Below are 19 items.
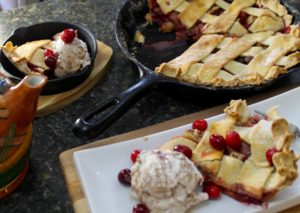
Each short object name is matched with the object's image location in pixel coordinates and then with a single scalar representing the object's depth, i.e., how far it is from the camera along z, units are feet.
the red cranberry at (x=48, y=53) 2.51
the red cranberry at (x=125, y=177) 2.13
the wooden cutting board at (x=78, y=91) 2.48
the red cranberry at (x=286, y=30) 2.75
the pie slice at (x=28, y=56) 2.48
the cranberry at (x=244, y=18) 2.88
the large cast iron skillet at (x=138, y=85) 2.23
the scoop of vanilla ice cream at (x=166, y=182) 1.99
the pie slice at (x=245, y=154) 2.05
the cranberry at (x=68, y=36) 2.50
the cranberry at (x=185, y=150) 2.13
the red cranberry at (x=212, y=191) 2.08
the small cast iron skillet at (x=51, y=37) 2.47
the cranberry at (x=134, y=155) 2.20
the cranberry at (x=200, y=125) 2.26
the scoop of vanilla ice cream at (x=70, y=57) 2.49
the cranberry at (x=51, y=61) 2.48
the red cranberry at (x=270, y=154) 2.10
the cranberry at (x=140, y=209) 2.03
